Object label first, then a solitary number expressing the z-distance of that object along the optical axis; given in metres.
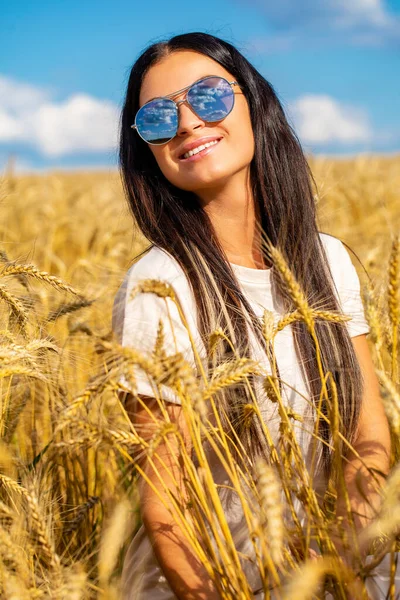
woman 1.35
